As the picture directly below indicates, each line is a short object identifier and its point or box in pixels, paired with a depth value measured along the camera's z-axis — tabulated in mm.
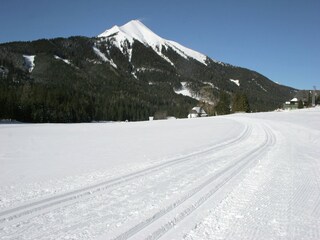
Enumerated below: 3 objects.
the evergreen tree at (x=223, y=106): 100625
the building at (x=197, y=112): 130212
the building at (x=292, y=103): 121612
